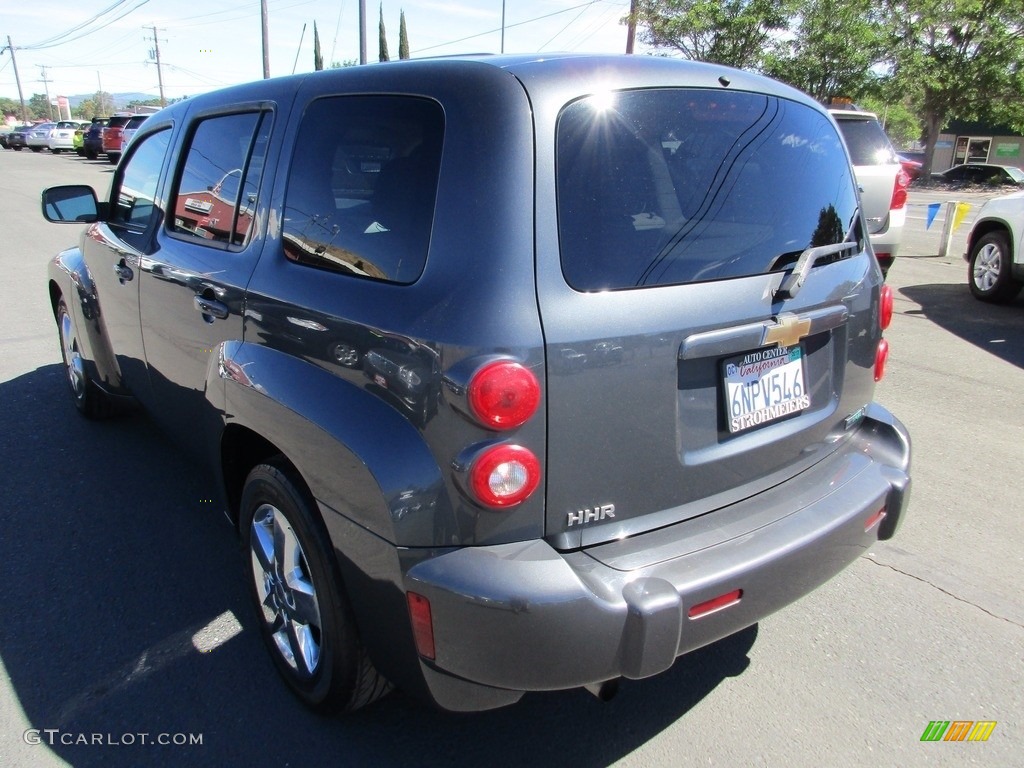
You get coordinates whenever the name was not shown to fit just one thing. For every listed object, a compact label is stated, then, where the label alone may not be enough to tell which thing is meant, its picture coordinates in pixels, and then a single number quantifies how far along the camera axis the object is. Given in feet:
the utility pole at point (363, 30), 71.51
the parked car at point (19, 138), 135.57
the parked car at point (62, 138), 120.67
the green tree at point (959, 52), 103.81
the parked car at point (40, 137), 127.13
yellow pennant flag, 36.58
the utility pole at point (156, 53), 219.41
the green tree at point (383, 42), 152.66
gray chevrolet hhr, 5.84
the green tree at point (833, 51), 96.94
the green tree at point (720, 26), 90.99
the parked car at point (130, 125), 83.67
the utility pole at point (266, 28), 88.38
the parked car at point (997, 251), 25.04
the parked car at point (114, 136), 90.38
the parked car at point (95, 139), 100.51
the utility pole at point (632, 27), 77.05
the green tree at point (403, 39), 163.04
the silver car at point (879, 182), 26.18
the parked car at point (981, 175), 101.91
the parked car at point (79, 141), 107.74
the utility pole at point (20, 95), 258.78
